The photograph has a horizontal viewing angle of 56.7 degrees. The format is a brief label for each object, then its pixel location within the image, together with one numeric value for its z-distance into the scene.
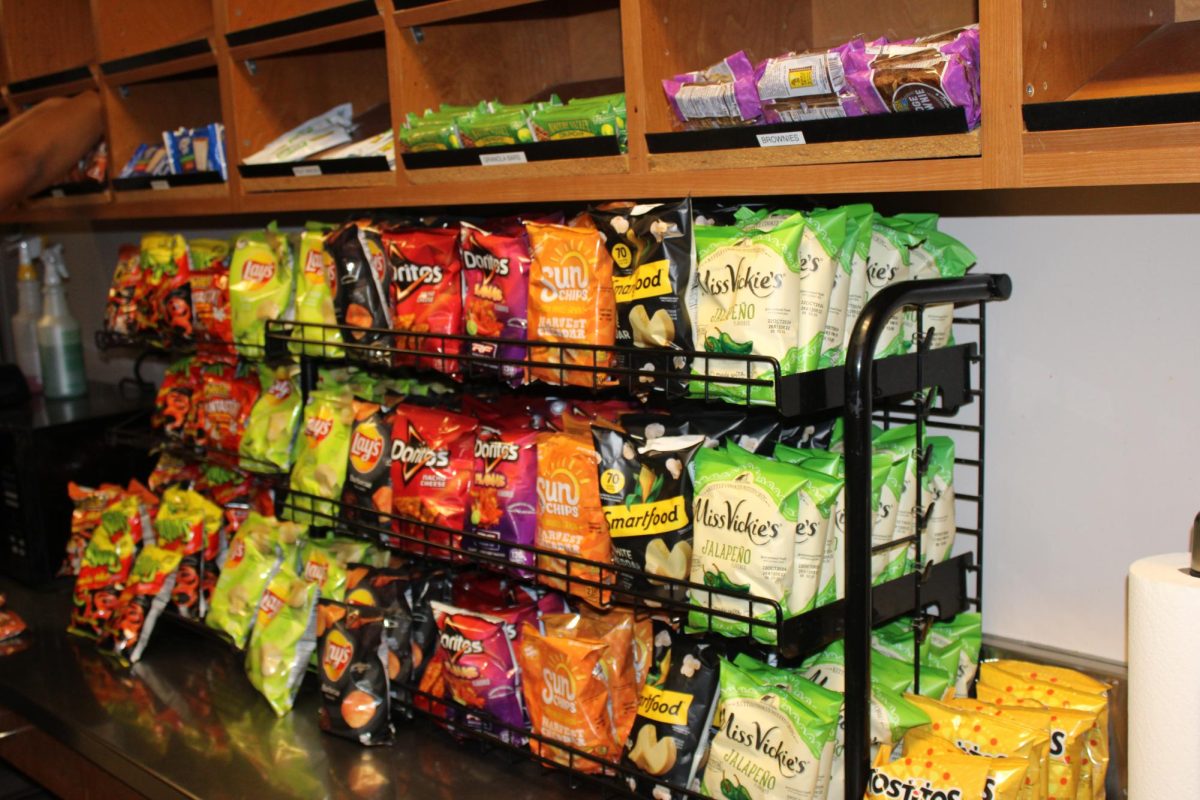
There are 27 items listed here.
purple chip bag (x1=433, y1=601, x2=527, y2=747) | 1.68
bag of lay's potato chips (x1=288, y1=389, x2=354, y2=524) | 1.96
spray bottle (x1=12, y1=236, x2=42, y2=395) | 3.16
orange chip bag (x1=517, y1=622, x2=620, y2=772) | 1.55
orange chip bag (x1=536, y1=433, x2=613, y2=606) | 1.52
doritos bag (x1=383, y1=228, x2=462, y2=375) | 1.74
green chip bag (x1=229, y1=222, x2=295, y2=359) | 2.10
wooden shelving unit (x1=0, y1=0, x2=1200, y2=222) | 1.15
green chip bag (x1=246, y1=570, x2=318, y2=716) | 1.95
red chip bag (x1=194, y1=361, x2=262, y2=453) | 2.28
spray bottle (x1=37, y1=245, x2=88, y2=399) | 3.03
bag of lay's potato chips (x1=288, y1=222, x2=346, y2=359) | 1.99
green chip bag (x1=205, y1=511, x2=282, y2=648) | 2.11
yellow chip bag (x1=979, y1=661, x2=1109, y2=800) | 1.39
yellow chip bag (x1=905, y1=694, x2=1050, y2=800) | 1.30
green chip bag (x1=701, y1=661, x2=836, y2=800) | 1.35
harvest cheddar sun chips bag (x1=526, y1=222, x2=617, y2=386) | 1.48
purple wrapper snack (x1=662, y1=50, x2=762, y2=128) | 1.38
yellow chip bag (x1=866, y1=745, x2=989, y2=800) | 1.24
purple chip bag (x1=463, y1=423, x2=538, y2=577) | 1.62
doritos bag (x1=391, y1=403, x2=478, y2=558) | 1.74
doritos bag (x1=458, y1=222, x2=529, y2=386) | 1.61
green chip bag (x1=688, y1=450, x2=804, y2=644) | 1.31
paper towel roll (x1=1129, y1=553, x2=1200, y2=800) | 1.08
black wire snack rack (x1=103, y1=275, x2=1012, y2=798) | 1.24
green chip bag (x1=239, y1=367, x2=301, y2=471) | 2.14
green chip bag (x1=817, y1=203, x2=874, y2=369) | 1.35
